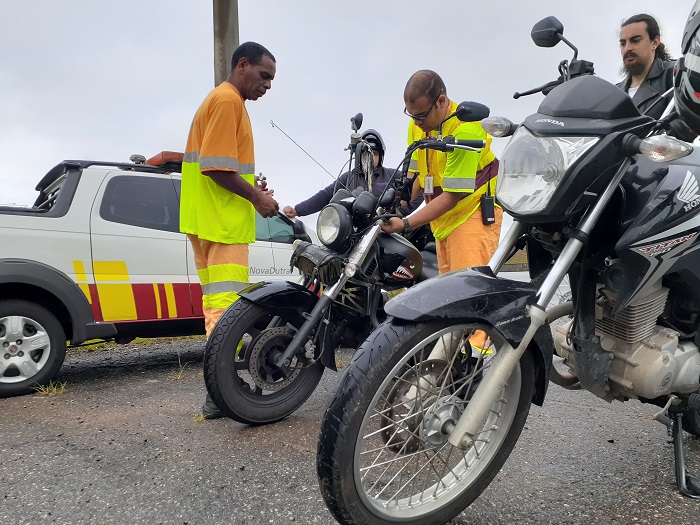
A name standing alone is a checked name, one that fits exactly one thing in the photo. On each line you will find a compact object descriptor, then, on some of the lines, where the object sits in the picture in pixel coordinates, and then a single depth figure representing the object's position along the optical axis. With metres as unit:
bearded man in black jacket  3.24
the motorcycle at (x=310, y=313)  2.79
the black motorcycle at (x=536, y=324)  1.62
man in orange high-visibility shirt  3.12
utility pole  5.87
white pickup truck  3.84
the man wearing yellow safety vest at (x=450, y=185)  3.01
